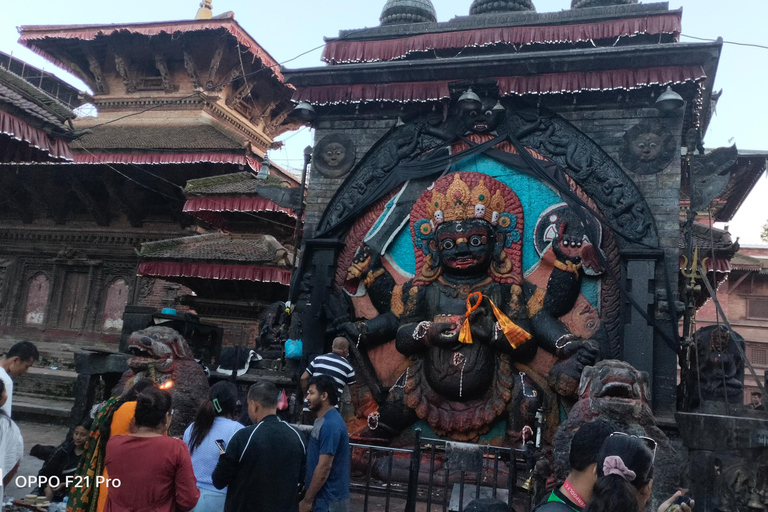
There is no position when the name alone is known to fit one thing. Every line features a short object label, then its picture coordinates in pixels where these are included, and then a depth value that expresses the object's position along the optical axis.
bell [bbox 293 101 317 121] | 10.31
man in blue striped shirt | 6.63
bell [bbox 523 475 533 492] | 6.12
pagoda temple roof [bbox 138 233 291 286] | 12.89
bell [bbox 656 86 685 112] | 8.34
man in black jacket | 3.99
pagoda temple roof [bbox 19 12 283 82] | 18.22
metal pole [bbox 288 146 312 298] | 10.29
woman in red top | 3.62
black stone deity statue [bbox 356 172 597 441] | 8.34
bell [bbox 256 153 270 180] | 11.29
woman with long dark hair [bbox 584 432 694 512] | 2.47
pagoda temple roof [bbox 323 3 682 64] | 9.39
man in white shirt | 5.28
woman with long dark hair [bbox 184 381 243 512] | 4.40
